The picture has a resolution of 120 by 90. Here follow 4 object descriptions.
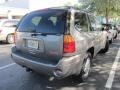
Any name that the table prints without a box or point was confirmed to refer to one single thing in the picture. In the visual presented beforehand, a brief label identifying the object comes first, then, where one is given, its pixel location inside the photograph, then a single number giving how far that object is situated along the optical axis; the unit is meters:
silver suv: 2.22
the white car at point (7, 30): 6.17
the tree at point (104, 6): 12.60
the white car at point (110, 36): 6.54
